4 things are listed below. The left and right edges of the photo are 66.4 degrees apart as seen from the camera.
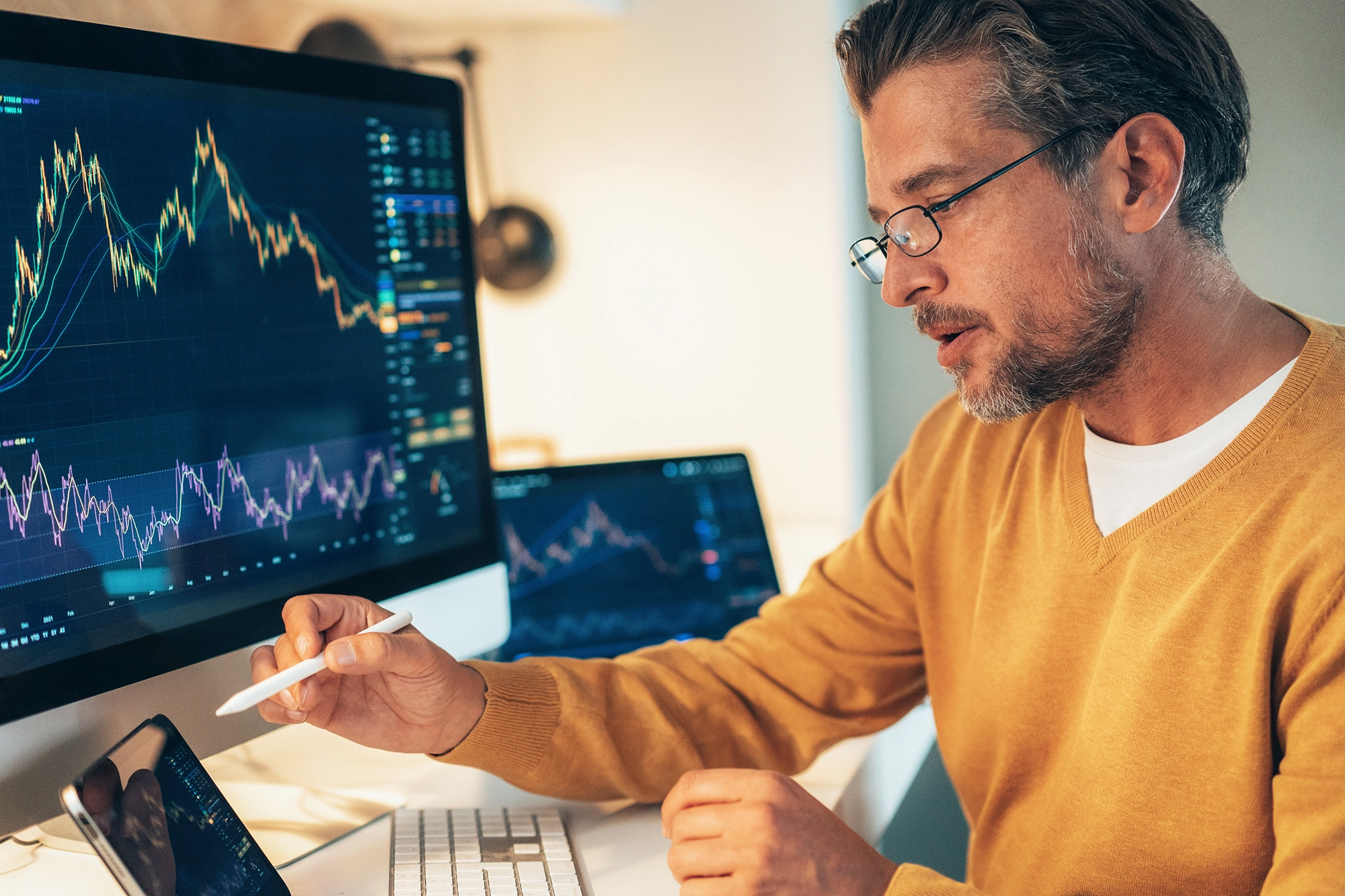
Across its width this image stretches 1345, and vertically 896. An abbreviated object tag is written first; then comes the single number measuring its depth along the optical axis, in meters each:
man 0.70
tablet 0.54
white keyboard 0.71
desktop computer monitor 0.62
